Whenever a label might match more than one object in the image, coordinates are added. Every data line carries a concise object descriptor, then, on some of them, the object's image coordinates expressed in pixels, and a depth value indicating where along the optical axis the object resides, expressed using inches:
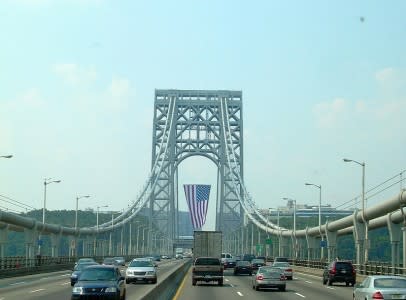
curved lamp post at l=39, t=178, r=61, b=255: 3505.4
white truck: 2972.4
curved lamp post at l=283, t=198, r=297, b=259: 4217.5
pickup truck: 1968.5
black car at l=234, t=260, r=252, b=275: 2782.2
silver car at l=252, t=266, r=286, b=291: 1708.9
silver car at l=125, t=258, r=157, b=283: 1908.2
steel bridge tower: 7544.3
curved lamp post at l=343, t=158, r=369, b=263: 2381.9
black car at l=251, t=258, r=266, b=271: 3212.8
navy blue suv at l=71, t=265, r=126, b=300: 1035.9
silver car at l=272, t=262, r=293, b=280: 2417.8
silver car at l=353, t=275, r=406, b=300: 953.5
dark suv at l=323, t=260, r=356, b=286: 2065.7
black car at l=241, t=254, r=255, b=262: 3896.2
